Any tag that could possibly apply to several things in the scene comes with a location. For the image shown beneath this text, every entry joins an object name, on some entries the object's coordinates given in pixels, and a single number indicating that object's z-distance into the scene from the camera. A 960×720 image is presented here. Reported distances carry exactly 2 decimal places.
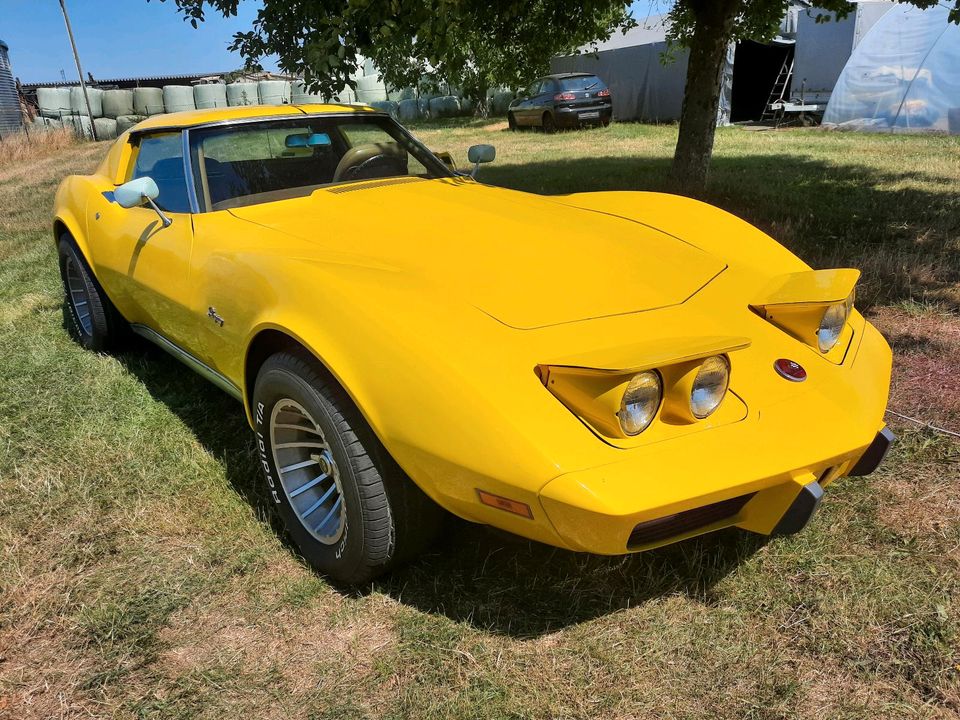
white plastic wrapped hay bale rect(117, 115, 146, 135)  21.28
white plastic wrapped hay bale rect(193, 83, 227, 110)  24.33
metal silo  18.41
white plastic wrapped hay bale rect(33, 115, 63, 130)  20.20
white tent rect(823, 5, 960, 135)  12.89
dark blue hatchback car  16.98
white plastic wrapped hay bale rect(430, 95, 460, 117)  25.67
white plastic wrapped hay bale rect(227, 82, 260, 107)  24.81
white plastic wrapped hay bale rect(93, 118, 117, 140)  20.61
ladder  17.11
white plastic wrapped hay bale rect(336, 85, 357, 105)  25.42
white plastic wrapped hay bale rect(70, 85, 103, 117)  22.59
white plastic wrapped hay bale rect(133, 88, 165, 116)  23.11
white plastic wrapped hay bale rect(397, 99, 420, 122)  25.84
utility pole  18.58
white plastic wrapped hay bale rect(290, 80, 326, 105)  22.12
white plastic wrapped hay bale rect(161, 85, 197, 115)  23.98
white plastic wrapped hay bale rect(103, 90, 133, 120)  22.69
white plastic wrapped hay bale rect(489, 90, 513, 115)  24.55
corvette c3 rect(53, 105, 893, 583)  1.68
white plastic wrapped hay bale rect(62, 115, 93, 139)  20.39
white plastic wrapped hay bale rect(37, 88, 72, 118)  22.44
